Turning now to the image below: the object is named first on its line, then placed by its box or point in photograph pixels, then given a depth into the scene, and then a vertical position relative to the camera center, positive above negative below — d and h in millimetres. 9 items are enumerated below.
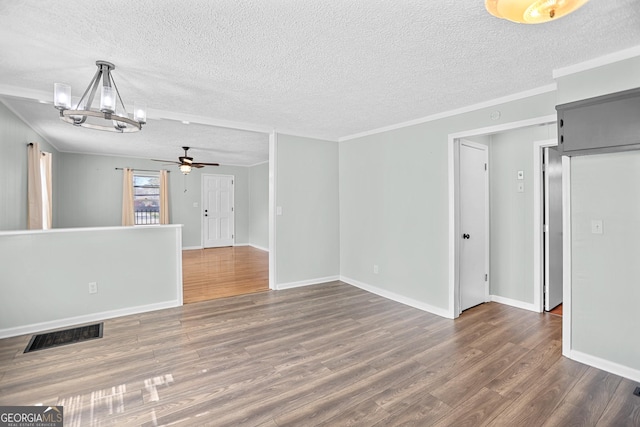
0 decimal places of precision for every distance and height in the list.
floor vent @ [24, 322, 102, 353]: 2773 -1201
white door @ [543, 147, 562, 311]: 3719 -235
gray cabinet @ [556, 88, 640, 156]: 2152 +671
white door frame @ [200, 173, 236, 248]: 8531 +368
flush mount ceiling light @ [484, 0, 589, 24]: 1154 +817
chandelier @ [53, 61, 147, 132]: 2137 +830
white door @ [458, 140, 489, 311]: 3701 -159
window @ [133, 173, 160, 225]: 7837 +437
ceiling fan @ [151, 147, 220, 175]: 5932 +1052
